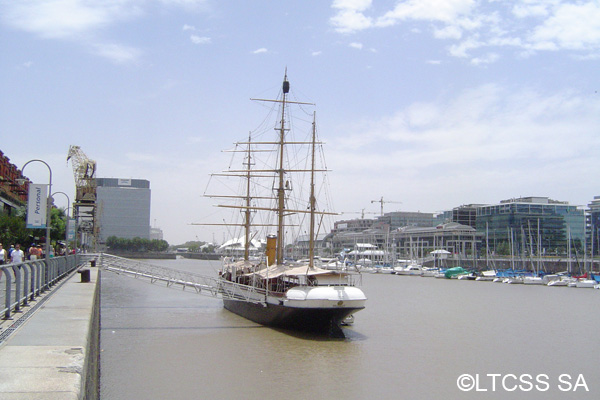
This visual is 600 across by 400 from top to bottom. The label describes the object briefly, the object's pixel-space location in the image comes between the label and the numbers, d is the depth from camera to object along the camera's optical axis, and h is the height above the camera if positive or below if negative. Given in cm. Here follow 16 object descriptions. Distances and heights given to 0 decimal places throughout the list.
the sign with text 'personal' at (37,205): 2805 +209
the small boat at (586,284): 8506 -449
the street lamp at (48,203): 2922 +236
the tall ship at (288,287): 3047 -215
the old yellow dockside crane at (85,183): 11456 +1393
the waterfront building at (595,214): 17845 +1235
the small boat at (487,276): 10473 -438
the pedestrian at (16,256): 2505 -36
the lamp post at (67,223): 4475 +252
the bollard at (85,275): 3542 -163
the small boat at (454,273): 11444 -417
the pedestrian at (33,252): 3653 -26
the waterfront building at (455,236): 19200 +539
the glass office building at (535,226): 18362 +877
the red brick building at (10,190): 6528 +744
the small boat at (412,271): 12962 -433
